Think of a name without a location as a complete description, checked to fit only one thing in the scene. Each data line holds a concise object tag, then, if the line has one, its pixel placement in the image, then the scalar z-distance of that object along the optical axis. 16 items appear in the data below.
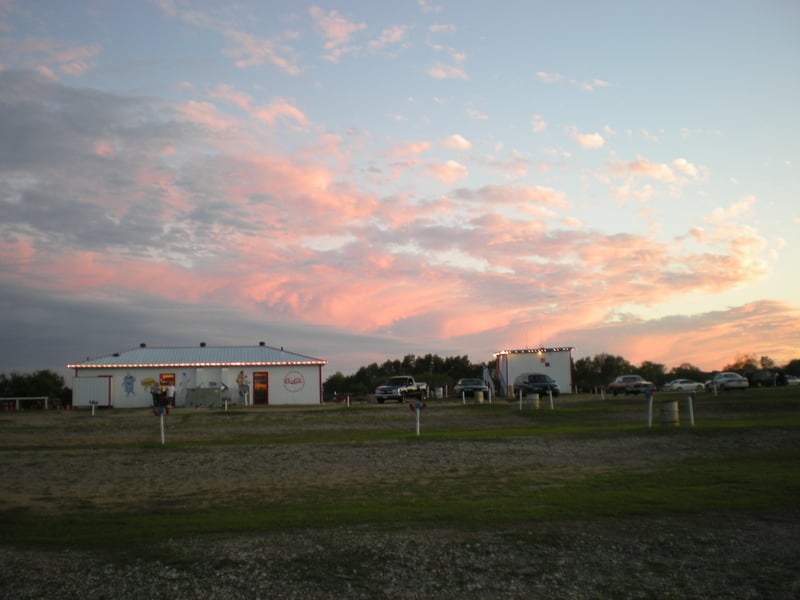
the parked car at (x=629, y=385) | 49.31
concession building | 47.47
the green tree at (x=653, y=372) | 113.31
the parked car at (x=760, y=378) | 62.06
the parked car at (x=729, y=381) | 53.31
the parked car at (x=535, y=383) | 45.44
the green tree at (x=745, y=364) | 116.99
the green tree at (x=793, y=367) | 104.11
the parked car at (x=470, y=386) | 48.66
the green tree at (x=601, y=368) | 105.44
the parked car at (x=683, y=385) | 69.73
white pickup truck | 47.41
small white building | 51.62
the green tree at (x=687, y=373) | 115.06
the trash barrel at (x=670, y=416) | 23.95
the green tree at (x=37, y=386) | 70.81
